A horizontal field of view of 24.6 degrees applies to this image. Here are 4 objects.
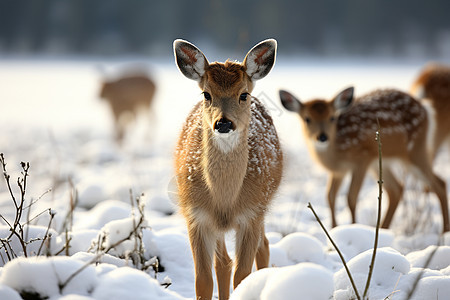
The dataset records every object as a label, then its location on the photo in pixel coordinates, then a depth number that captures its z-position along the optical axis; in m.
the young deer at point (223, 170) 6.73
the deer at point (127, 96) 29.72
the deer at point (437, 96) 15.37
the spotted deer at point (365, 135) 12.57
